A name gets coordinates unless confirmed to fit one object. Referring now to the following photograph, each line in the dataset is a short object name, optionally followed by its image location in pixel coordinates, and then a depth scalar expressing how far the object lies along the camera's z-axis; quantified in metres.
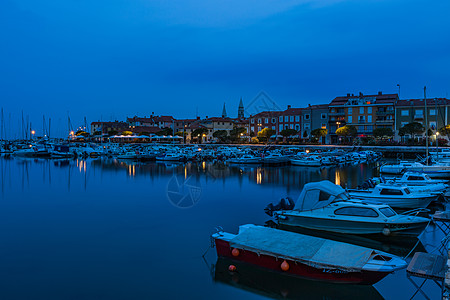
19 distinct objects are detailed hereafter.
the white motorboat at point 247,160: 51.53
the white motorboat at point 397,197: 17.55
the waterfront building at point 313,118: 77.12
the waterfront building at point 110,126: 119.83
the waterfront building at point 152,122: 122.06
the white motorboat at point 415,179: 23.55
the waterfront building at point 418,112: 64.16
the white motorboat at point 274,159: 50.69
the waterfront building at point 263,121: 85.34
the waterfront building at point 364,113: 69.62
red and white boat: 9.42
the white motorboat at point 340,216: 13.43
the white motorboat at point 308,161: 48.31
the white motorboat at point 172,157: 56.28
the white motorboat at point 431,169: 31.27
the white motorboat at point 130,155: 61.49
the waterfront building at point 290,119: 81.06
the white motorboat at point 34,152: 69.38
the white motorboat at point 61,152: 67.94
